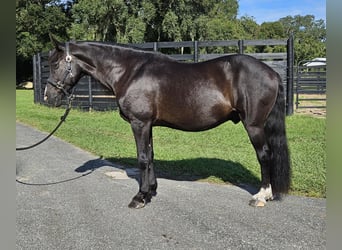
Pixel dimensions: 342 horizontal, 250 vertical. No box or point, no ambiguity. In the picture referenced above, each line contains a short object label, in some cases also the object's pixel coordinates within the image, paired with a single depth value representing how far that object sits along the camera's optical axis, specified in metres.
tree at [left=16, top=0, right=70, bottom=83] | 40.32
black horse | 4.66
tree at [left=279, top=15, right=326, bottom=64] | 49.94
